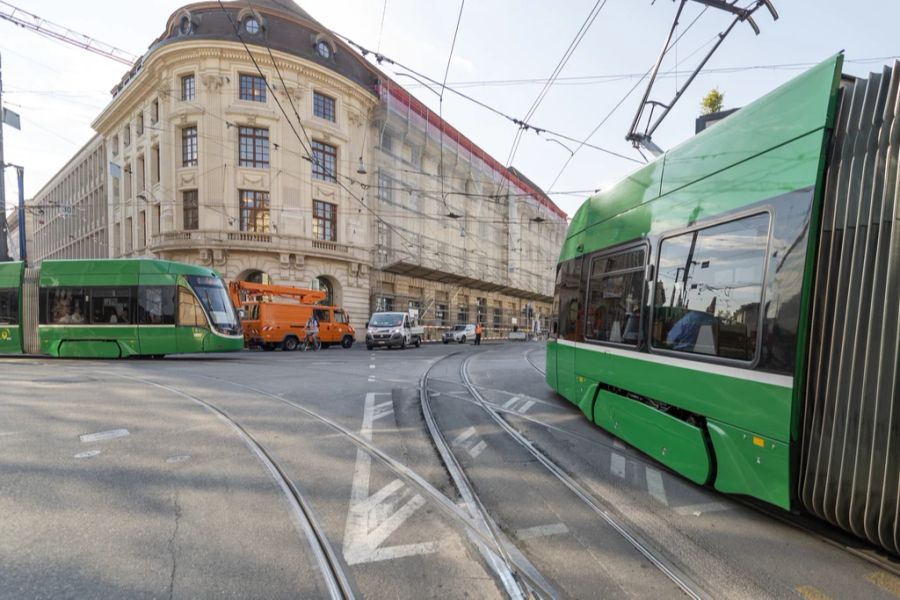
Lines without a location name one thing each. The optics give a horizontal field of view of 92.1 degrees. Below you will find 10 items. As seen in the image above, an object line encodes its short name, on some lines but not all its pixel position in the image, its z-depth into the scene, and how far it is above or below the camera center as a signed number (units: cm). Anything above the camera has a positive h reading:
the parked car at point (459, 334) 3212 -381
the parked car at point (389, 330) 2209 -257
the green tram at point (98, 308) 1322 -119
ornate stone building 2547 +738
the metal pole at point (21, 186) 2278 +431
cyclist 2166 -278
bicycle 2167 -337
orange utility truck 2008 -171
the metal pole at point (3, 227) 2003 +183
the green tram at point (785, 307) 243 -9
